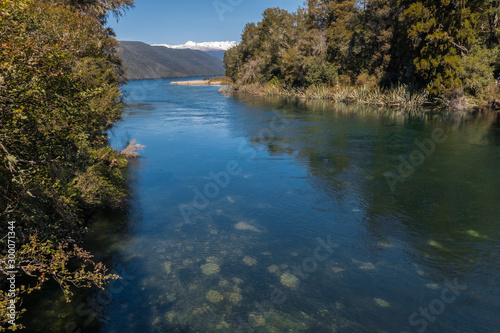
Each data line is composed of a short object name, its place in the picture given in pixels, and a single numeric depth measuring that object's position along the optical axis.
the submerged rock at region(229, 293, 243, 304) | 8.54
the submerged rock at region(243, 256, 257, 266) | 10.21
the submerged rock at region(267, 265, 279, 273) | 9.81
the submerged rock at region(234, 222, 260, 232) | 12.44
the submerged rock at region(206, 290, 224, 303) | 8.59
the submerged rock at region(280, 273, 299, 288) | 9.17
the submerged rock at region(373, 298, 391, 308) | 8.29
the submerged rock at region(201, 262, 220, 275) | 9.80
